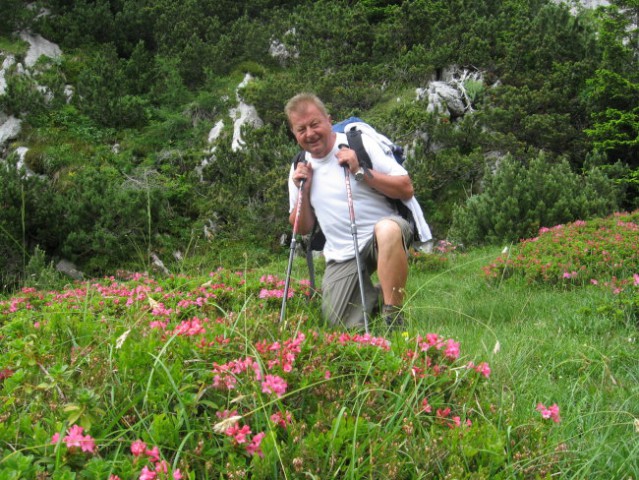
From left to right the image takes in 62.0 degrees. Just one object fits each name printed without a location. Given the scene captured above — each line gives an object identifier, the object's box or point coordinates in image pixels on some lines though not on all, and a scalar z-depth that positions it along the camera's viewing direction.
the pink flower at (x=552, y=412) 1.94
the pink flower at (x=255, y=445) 1.56
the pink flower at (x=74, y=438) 1.41
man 4.10
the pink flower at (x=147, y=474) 1.37
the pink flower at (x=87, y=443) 1.41
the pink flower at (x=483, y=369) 2.12
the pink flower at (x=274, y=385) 1.75
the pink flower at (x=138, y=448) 1.45
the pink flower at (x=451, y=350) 2.23
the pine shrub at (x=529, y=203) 8.95
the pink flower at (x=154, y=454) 1.45
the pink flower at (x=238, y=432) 1.53
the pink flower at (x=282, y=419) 1.67
